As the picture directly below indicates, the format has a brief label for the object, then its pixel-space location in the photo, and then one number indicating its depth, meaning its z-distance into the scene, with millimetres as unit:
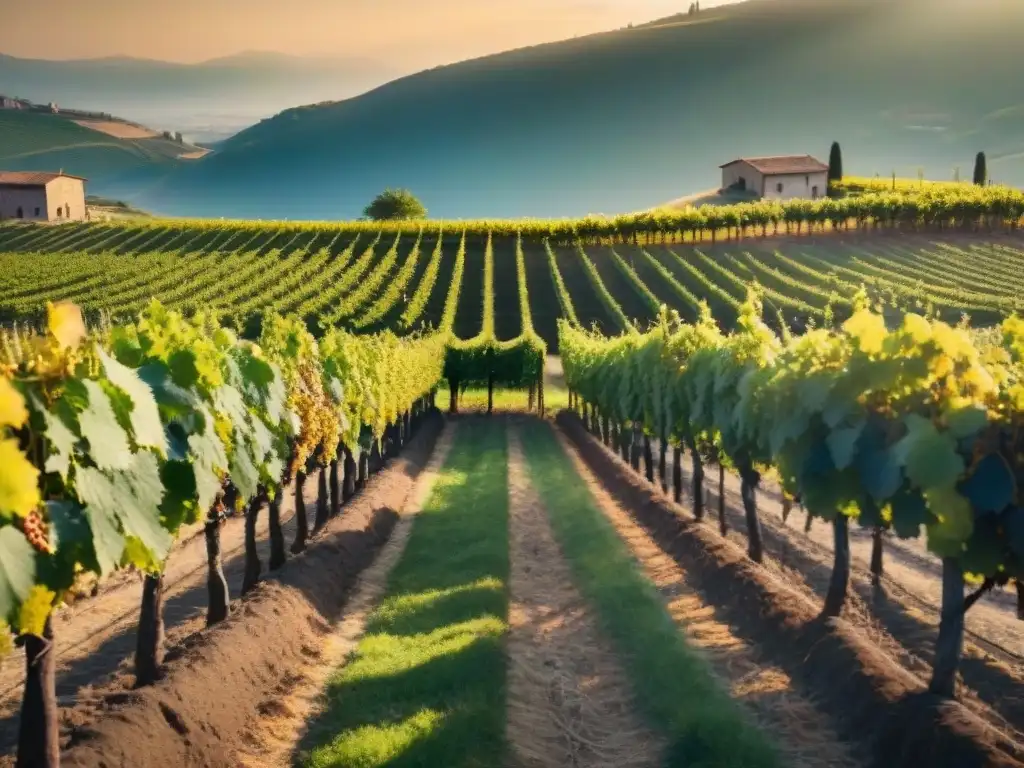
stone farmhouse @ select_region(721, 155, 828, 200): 104812
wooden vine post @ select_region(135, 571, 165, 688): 9414
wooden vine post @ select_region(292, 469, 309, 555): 16250
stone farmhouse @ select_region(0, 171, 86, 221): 99375
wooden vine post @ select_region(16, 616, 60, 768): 6723
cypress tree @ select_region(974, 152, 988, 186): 102125
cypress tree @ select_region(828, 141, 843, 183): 108625
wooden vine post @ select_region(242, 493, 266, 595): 13375
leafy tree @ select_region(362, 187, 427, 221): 122250
